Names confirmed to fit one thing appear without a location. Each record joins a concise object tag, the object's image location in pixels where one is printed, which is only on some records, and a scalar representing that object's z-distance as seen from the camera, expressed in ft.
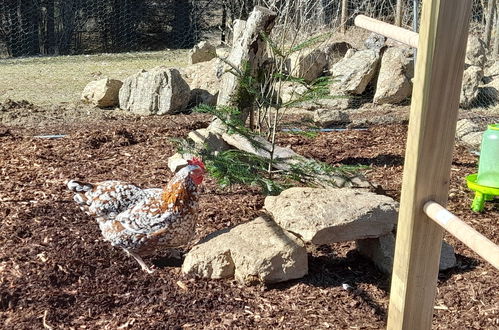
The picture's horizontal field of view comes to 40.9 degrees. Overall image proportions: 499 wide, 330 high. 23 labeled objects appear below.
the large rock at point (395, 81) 28.45
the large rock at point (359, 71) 29.36
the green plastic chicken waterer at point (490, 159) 15.44
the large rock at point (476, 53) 32.24
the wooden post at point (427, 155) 5.89
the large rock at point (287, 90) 27.71
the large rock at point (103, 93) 27.04
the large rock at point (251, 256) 11.69
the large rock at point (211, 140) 18.10
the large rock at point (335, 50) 32.96
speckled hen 12.12
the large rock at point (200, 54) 36.42
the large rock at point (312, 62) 30.17
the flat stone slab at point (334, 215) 11.60
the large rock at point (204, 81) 27.24
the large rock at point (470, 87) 28.48
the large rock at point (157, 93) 25.98
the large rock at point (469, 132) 22.07
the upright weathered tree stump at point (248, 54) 18.62
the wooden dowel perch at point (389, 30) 7.30
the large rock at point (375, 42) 30.71
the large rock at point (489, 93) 28.99
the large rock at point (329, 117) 24.44
